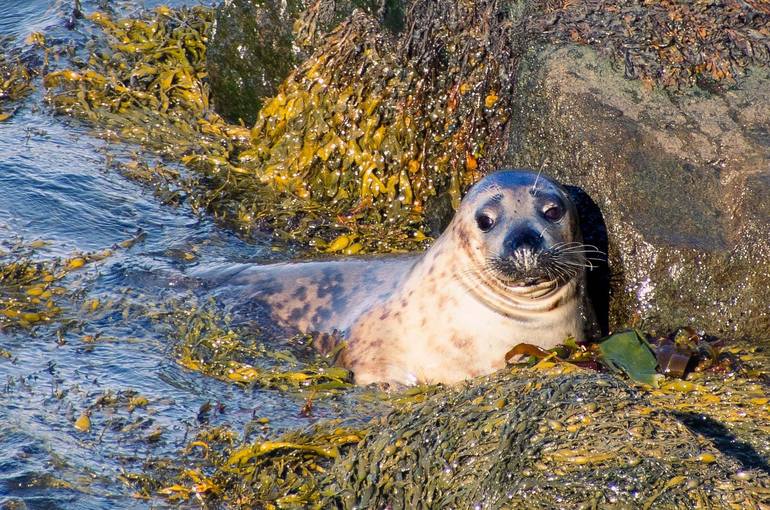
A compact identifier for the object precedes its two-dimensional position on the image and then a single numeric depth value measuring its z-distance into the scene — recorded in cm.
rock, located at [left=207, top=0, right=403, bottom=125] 1480
